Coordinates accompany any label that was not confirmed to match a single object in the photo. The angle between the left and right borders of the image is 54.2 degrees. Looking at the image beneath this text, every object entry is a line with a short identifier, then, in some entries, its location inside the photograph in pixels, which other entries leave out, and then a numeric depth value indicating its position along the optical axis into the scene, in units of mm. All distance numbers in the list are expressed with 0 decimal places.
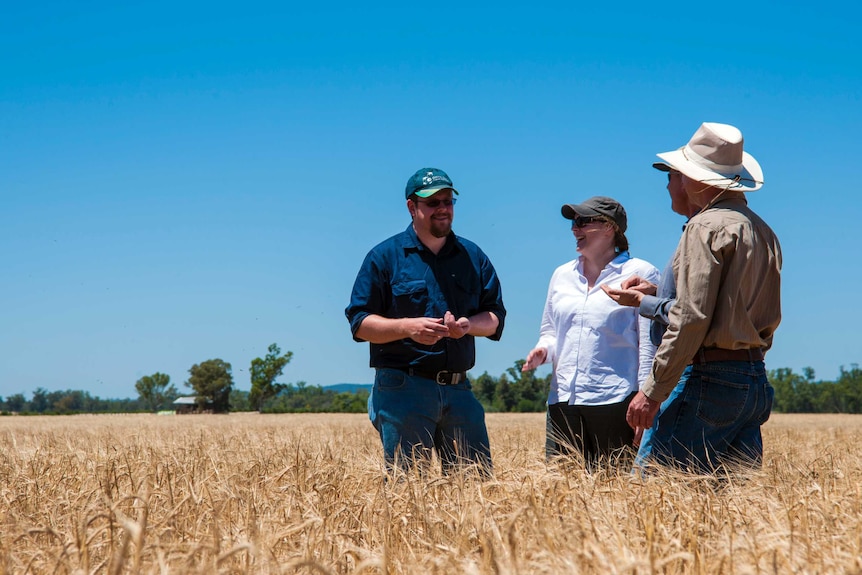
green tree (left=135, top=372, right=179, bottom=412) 120875
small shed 83450
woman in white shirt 4785
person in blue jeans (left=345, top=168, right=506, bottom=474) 4473
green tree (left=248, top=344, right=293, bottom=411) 84812
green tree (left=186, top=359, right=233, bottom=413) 93125
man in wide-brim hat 3533
